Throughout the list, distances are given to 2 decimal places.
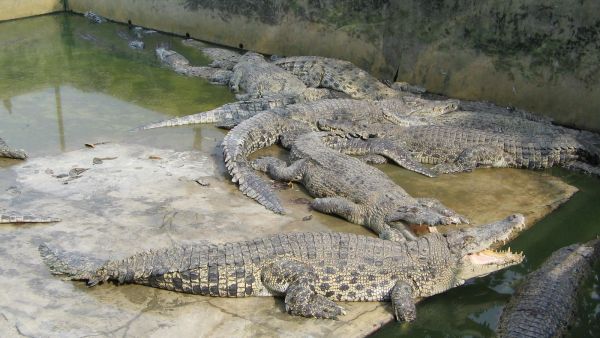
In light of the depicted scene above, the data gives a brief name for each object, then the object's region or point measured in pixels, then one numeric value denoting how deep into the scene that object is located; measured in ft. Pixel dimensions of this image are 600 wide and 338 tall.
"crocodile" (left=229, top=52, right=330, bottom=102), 31.42
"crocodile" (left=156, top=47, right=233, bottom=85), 34.83
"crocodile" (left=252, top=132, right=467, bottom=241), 18.19
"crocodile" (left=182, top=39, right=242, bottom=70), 37.06
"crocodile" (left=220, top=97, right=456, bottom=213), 21.02
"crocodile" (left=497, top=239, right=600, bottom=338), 14.21
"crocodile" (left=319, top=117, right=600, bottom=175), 24.31
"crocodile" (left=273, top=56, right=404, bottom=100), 31.96
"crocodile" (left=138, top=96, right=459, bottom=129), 27.12
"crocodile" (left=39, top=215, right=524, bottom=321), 14.98
